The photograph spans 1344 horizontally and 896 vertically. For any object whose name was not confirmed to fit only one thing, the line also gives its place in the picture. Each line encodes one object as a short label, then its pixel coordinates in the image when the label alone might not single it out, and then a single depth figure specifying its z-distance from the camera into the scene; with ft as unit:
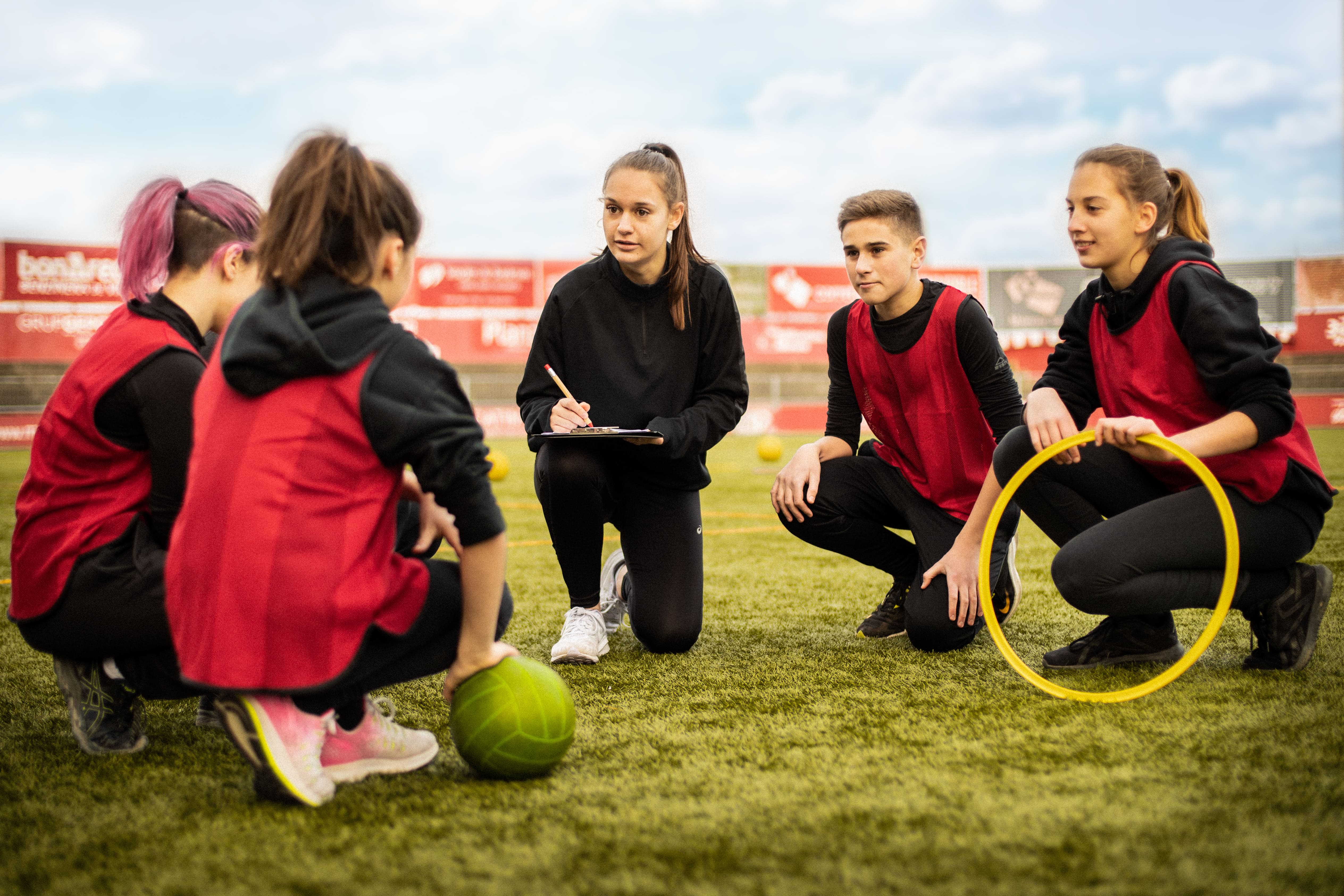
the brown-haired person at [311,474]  5.81
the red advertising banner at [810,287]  75.20
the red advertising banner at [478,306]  69.26
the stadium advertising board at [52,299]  60.95
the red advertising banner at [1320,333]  68.69
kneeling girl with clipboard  10.66
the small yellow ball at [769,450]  43.11
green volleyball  6.56
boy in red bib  10.43
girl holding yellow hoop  8.25
